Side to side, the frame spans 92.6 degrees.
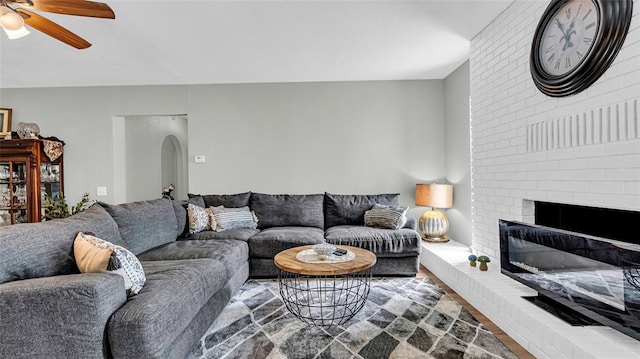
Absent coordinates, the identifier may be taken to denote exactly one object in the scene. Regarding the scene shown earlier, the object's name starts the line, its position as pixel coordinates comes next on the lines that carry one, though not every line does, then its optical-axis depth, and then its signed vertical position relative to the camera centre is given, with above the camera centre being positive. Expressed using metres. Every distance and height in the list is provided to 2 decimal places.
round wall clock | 1.62 +0.79
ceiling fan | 1.77 +1.04
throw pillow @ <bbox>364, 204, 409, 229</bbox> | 3.51 -0.48
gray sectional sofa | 1.31 -0.61
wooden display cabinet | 3.85 +0.00
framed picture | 4.34 +0.86
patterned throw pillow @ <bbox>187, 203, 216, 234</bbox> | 3.32 -0.45
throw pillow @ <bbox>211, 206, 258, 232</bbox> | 3.47 -0.47
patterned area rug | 1.86 -1.07
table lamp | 3.82 -0.48
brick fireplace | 1.54 +0.11
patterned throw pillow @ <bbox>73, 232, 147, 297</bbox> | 1.57 -0.43
